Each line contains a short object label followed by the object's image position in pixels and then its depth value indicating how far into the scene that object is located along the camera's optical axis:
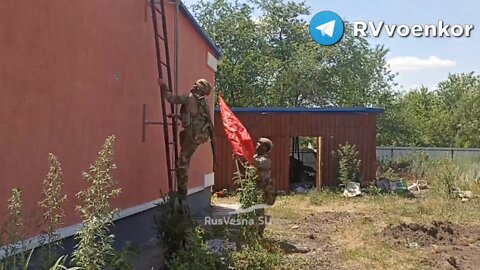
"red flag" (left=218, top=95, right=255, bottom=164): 8.90
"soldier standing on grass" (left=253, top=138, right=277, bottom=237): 8.45
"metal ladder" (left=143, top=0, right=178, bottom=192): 7.52
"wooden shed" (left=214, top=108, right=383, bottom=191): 17.16
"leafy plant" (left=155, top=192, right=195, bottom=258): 6.21
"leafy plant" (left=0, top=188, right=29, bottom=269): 3.38
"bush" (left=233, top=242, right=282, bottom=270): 6.65
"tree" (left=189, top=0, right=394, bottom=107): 29.28
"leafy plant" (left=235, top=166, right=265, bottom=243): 8.00
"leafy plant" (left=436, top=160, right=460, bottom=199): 15.12
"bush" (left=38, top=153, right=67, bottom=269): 3.68
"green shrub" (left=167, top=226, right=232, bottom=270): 5.74
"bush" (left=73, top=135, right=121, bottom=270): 3.65
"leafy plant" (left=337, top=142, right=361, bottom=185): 16.66
